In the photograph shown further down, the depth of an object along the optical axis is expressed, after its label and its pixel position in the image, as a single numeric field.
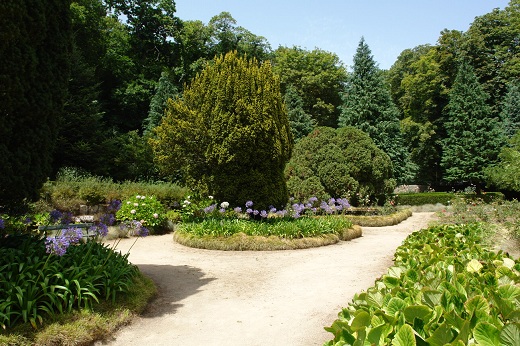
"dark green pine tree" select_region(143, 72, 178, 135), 27.09
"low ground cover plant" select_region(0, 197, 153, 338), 3.88
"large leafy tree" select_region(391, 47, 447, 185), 33.34
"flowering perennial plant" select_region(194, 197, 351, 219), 10.34
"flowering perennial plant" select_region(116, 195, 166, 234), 12.23
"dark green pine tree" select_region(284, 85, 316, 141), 31.06
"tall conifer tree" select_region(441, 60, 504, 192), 28.00
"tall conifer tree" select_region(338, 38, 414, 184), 28.97
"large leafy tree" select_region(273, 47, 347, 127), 36.22
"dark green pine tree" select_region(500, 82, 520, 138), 31.41
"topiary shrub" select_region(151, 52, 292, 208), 10.54
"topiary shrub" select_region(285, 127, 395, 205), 16.58
